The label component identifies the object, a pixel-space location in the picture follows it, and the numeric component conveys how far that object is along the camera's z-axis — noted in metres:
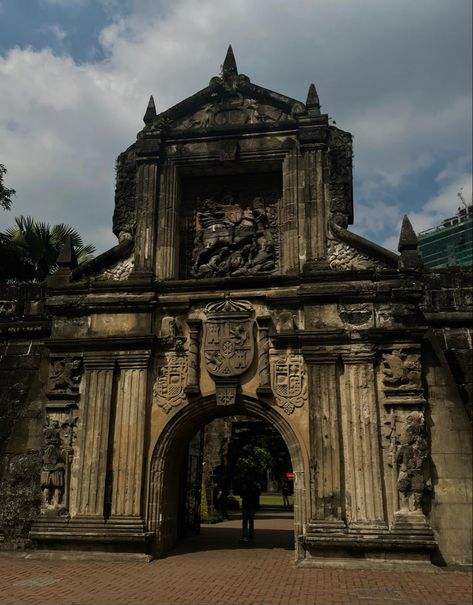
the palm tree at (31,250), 16.75
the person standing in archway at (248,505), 12.95
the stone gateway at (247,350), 10.06
